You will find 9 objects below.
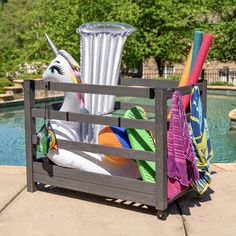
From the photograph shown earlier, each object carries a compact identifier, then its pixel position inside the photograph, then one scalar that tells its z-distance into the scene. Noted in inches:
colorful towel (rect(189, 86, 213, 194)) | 176.7
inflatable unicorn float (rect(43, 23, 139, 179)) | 190.4
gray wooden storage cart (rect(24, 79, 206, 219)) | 160.6
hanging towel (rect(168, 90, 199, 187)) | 164.4
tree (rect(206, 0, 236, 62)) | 964.6
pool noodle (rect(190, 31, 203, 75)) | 182.5
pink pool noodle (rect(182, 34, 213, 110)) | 182.4
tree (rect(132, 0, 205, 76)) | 916.6
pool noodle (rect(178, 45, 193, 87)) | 188.5
